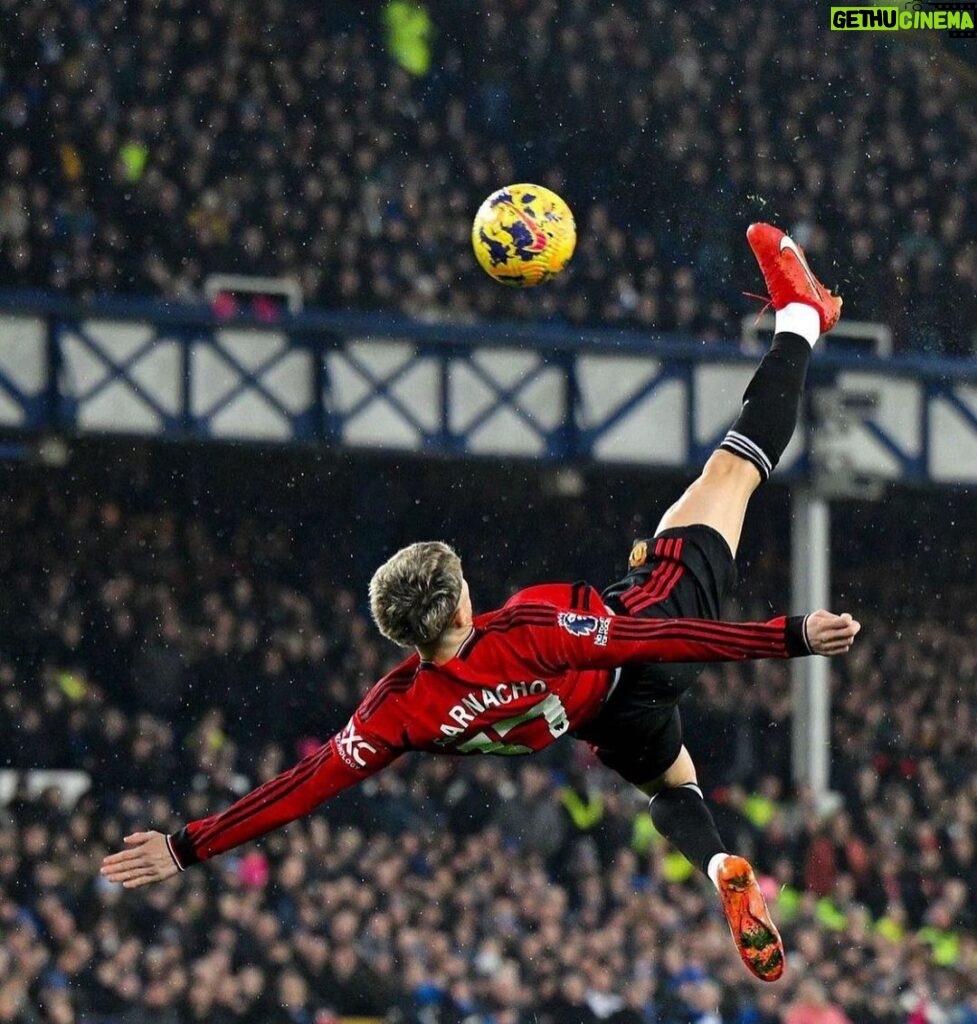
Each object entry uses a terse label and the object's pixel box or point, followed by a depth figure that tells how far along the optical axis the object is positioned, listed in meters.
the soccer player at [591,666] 14.39
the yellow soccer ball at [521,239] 20.55
